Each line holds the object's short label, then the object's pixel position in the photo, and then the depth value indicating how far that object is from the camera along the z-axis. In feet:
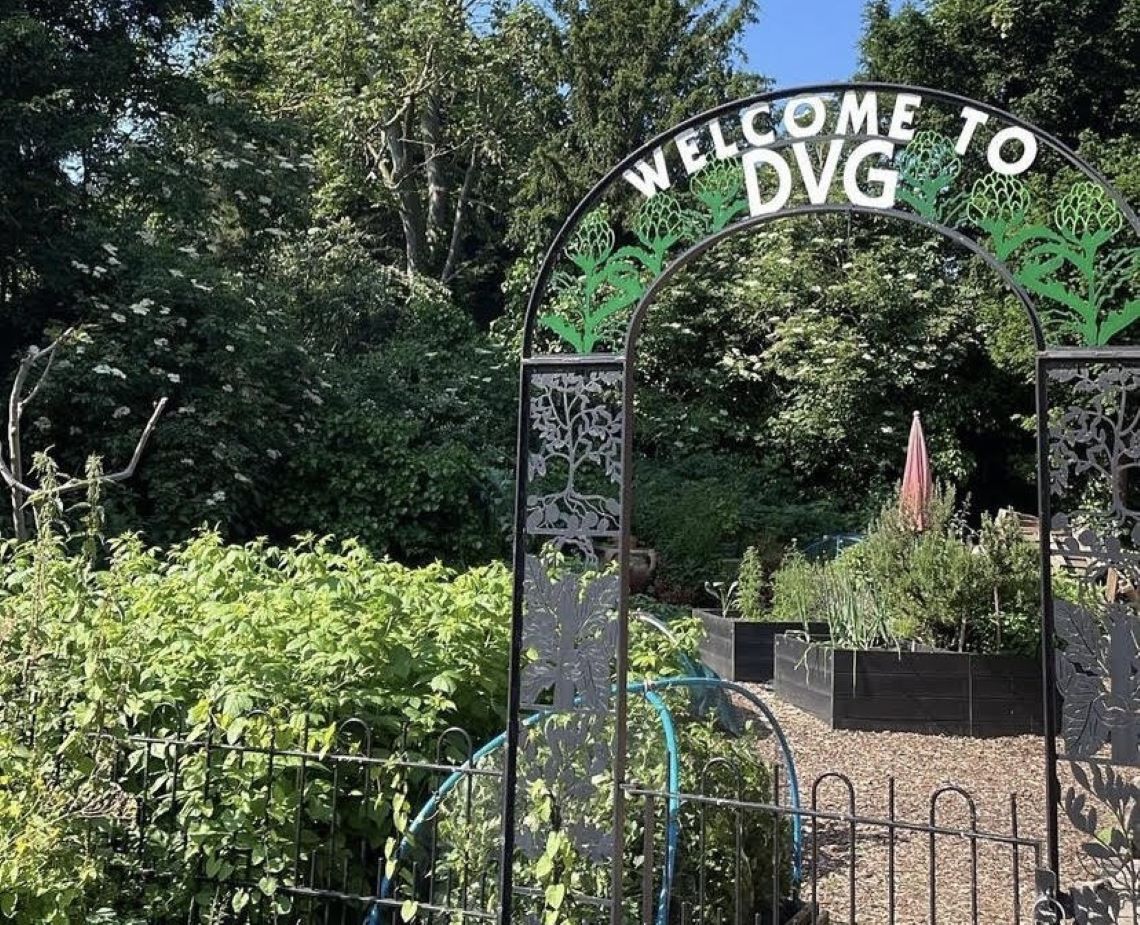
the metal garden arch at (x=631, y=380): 8.86
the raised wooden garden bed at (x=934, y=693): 23.70
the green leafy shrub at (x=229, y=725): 11.03
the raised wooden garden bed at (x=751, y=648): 29.27
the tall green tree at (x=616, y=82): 57.47
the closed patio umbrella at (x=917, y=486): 27.78
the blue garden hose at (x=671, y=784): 10.84
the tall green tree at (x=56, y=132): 35.65
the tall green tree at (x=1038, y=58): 48.37
